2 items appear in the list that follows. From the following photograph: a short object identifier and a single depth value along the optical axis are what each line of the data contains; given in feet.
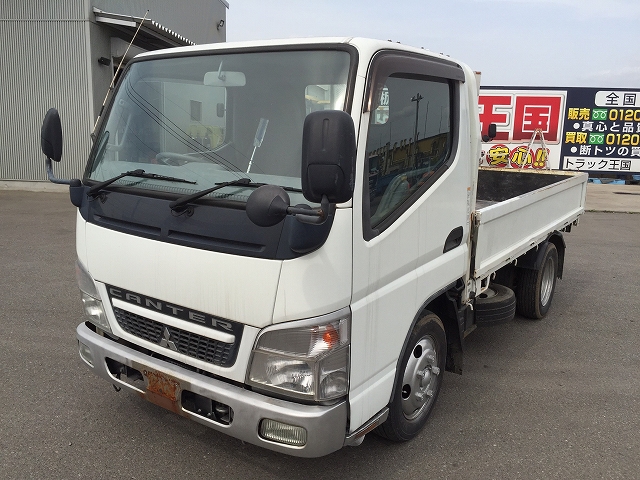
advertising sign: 53.62
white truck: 7.84
